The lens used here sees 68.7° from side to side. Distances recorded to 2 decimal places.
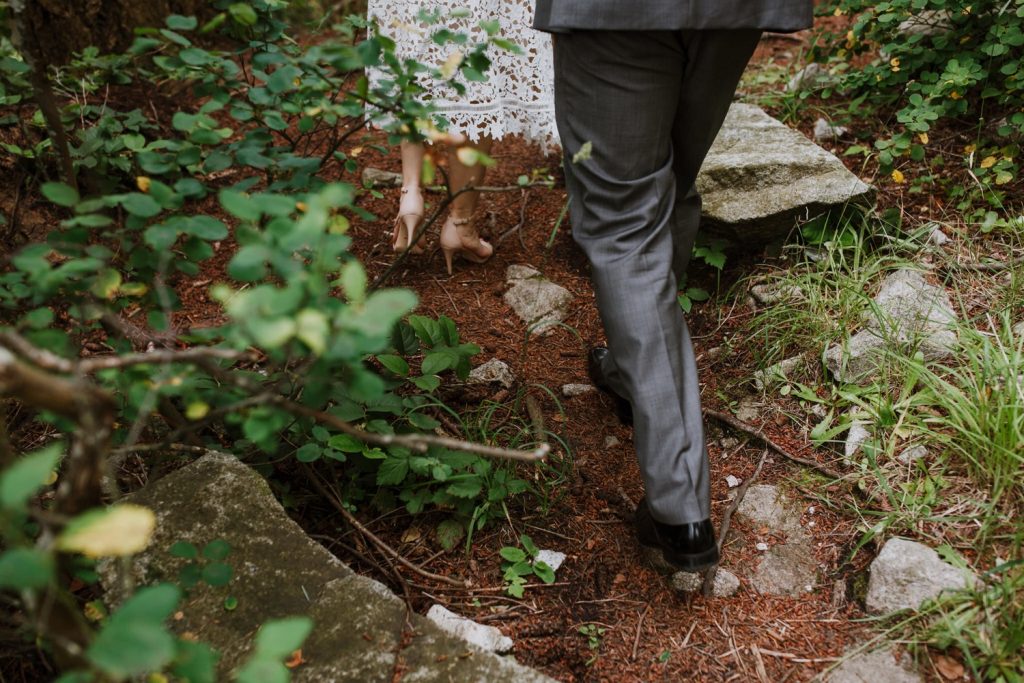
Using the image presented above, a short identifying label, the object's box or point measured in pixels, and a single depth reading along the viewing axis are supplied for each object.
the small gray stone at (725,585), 1.85
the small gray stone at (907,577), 1.66
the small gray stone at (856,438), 2.03
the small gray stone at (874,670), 1.57
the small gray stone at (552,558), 1.90
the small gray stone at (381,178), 3.37
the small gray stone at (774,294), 2.53
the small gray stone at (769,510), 1.98
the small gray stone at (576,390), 2.43
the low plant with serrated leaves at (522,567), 1.83
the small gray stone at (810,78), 3.46
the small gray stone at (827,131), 3.26
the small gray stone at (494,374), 2.36
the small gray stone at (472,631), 1.68
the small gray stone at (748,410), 2.29
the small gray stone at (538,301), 2.71
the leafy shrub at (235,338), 0.77
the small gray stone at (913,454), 1.94
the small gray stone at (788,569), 1.85
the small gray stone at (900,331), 2.16
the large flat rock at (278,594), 1.42
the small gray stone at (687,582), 1.87
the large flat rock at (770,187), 2.63
